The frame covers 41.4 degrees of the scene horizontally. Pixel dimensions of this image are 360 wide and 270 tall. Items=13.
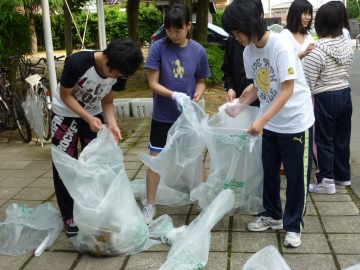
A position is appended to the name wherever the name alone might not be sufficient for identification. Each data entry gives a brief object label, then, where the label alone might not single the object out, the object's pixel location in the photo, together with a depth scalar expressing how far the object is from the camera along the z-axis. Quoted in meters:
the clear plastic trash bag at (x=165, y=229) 3.15
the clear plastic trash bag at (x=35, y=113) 5.80
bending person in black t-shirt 2.79
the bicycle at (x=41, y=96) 5.82
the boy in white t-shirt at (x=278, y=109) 2.73
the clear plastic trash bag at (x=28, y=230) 3.13
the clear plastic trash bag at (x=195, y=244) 2.72
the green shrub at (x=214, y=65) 10.09
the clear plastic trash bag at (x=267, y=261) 2.57
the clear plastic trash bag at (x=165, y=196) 3.87
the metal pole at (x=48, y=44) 5.78
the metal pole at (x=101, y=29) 7.64
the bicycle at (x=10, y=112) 6.05
